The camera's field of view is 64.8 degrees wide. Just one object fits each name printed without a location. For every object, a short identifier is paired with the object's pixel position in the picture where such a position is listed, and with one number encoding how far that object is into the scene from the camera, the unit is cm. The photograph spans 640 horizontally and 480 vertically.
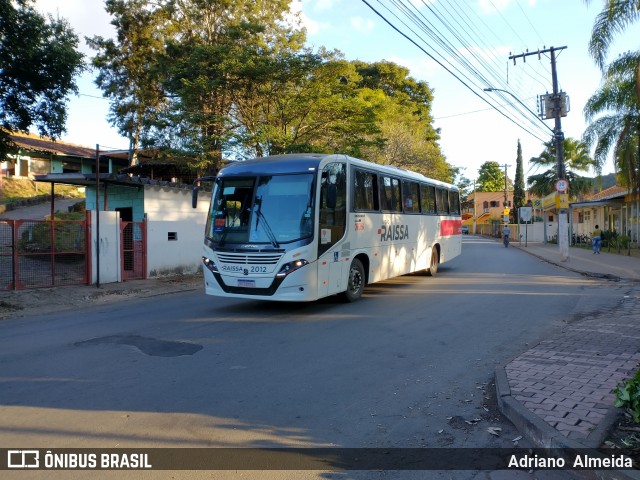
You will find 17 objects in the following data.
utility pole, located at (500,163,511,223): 5078
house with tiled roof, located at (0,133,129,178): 3719
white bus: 958
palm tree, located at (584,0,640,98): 1506
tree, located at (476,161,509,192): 9894
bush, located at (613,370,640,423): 414
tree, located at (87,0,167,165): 2848
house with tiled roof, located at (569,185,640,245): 3117
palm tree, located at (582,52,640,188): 2172
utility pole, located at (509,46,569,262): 2349
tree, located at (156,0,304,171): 2038
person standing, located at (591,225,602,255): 2725
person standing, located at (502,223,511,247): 4072
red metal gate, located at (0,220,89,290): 1280
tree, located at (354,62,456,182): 3388
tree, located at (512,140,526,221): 6758
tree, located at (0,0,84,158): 1199
